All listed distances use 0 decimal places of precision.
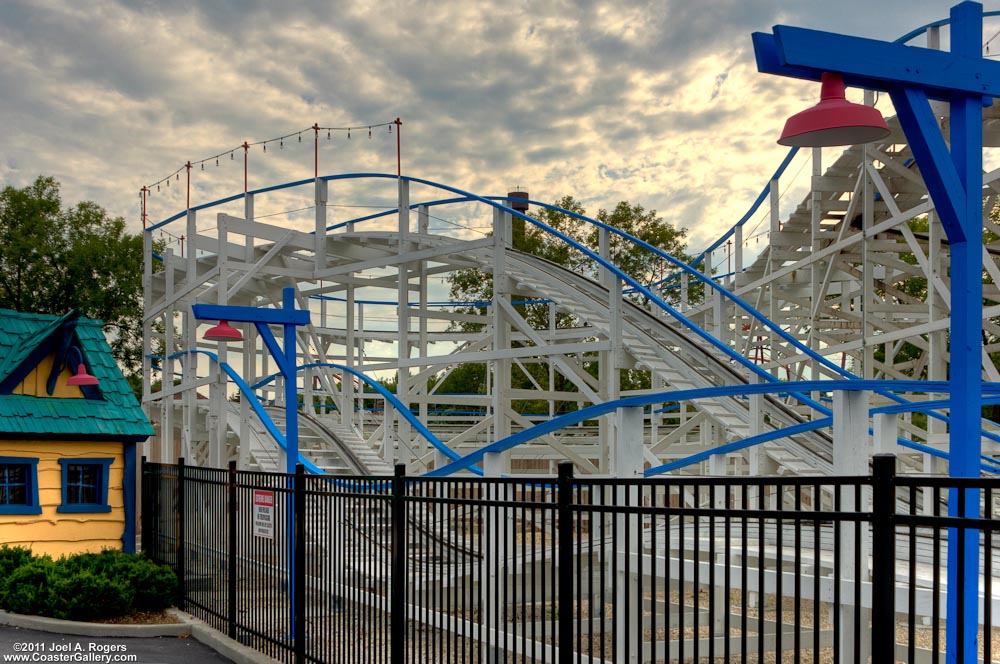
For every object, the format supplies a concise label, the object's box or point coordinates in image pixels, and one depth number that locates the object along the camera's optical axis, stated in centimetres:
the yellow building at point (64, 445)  1354
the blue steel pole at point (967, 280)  559
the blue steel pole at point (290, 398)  1202
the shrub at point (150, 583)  1184
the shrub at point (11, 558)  1243
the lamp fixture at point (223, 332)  1319
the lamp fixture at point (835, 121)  540
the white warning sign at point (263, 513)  959
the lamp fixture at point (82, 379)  1379
